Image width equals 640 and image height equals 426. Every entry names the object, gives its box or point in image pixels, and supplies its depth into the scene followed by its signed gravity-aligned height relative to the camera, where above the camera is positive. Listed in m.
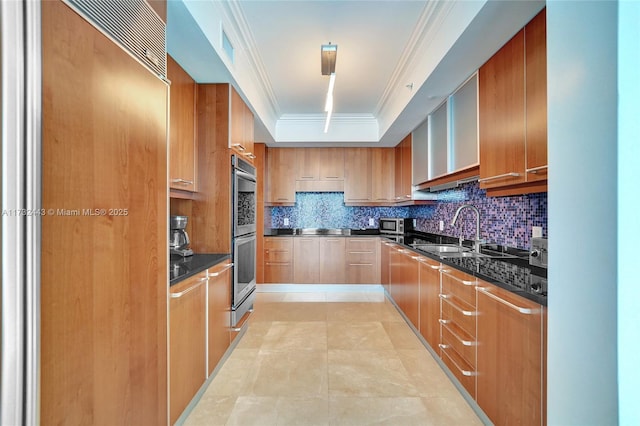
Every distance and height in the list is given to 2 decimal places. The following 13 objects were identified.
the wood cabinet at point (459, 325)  1.82 -0.78
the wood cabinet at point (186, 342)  1.56 -0.76
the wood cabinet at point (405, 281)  2.92 -0.78
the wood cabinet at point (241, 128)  2.60 +0.81
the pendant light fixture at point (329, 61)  2.34 +1.26
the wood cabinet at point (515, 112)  1.66 +0.64
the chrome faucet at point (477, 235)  2.60 -0.21
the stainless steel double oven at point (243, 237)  2.55 -0.24
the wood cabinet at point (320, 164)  4.88 +0.78
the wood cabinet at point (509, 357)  1.28 -0.71
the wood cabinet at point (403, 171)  4.14 +0.61
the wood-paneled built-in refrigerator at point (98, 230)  0.76 -0.06
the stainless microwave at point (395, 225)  4.78 -0.23
